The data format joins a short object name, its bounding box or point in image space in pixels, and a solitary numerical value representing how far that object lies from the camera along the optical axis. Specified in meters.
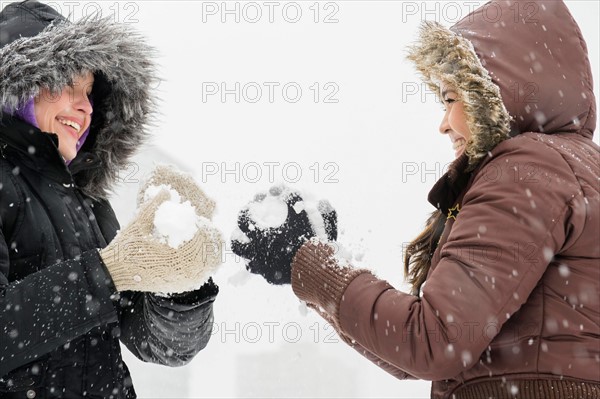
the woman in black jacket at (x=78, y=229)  1.66
